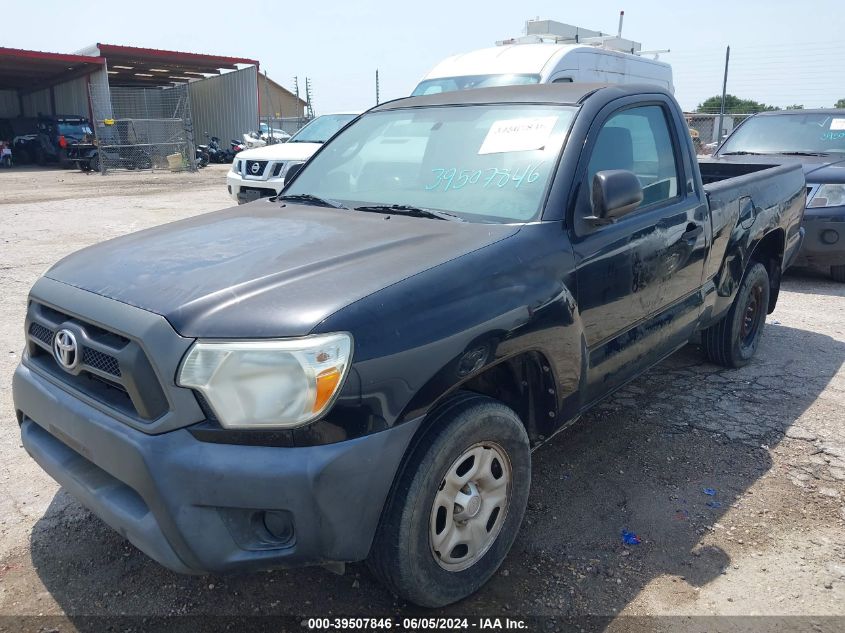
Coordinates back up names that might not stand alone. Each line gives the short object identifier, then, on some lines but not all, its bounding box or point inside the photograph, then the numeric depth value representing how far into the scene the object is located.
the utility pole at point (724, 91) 15.39
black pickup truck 1.97
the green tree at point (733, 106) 20.12
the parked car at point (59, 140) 23.69
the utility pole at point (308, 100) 45.44
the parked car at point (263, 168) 10.21
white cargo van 8.53
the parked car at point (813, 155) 6.84
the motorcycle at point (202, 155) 25.81
